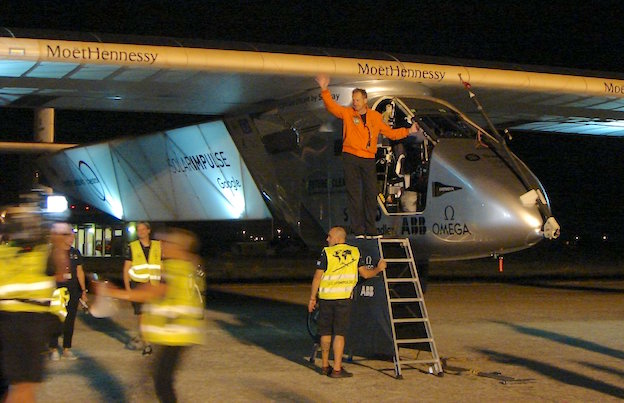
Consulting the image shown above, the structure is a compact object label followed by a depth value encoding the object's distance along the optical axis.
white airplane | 11.84
